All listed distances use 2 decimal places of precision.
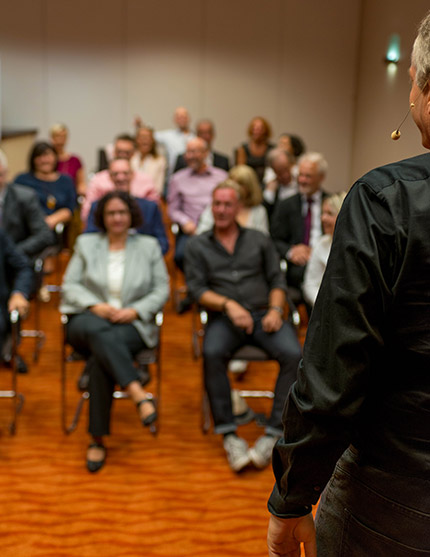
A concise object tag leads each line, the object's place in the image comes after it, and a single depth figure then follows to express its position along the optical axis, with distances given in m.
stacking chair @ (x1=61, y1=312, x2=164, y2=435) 3.72
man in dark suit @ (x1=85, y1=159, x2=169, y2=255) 4.98
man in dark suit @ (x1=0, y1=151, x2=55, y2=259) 4.72
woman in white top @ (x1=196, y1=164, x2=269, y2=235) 4.92
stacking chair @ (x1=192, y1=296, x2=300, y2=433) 3.68
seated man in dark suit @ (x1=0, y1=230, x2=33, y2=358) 3.75
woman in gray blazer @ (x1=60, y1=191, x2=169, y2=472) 3.55
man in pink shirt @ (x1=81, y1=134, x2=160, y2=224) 5.45
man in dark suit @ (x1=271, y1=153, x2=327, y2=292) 4.86
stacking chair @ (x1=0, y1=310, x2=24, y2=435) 3.67
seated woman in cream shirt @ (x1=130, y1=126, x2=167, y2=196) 7.48
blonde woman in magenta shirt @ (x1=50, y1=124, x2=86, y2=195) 7.46
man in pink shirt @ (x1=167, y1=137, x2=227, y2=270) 5.86
